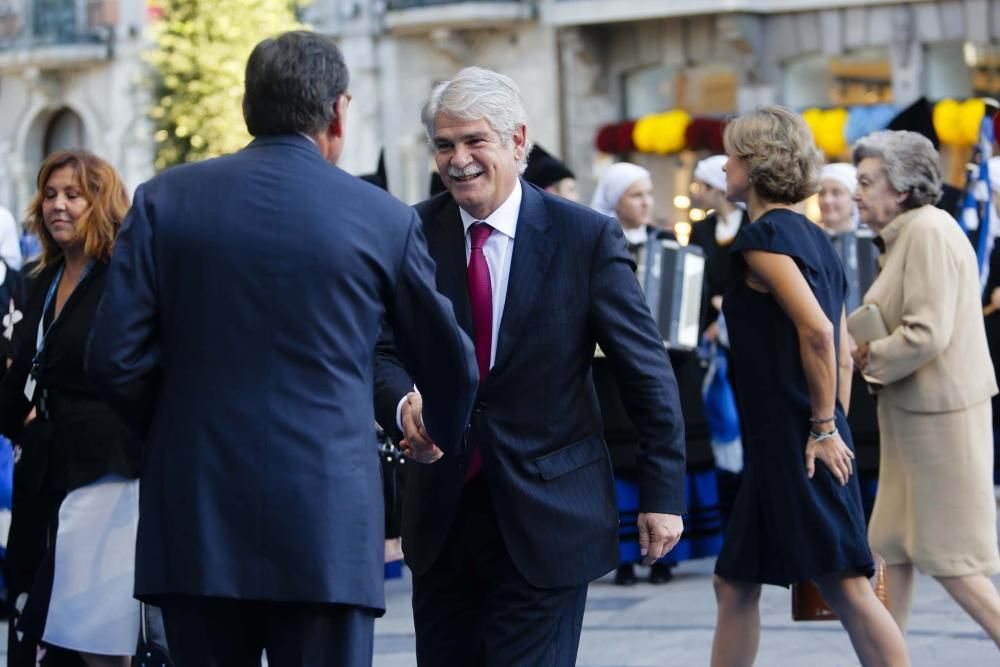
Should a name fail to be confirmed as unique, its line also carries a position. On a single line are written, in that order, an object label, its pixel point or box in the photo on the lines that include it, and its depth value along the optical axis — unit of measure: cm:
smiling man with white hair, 804
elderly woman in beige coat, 1136
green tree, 5117
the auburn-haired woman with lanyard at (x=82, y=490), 1012
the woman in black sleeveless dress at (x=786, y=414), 993
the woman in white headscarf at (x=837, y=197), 1801
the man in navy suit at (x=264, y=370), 668
